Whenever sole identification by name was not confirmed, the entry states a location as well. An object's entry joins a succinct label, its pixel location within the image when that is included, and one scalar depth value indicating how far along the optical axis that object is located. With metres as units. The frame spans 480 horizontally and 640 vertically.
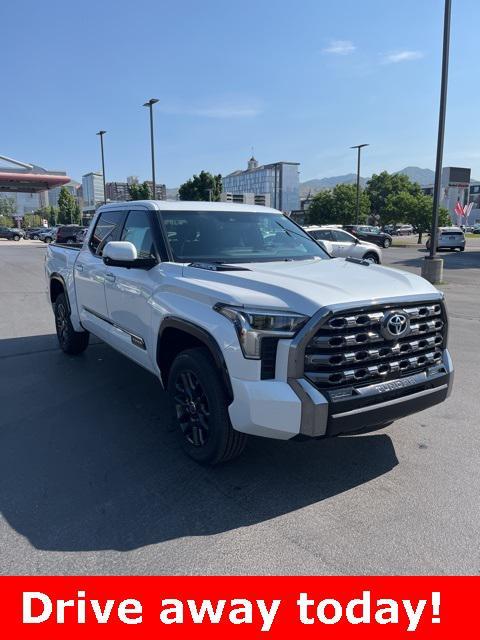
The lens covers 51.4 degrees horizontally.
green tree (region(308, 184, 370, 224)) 50.94
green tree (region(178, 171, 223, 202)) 50.84
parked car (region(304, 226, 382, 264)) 18.98
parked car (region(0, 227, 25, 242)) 57.91
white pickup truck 2.90
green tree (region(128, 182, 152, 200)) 54.09
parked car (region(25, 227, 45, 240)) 58.14
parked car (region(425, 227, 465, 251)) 31.86
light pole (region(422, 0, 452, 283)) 12.88
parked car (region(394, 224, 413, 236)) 74.38
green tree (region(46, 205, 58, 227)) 118.34
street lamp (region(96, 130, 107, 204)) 40.69
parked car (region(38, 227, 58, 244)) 49.94
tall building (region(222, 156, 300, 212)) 135.25
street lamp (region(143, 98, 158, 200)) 29.81
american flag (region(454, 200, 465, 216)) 40.31
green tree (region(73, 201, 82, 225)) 95.78
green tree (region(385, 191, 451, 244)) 45.00
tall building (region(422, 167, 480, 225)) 102.81
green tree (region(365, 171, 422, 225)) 64.71
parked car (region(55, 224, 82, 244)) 34.22
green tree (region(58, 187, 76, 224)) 93.50
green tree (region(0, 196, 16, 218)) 128.75
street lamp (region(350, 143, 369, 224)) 38.84
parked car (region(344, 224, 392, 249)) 37.37
